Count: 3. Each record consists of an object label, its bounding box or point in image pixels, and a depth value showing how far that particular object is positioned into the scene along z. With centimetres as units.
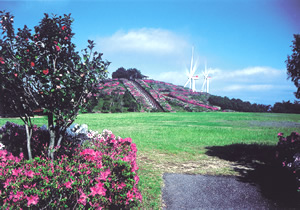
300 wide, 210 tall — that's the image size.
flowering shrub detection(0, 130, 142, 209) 298
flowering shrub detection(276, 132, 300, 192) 638
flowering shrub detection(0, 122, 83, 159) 623
